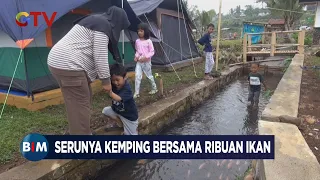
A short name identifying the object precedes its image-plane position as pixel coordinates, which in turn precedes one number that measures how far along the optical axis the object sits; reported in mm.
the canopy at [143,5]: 7475
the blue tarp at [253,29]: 16241
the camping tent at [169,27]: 8195
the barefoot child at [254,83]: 5891
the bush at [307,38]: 19092
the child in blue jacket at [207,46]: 7508
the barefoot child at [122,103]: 3318
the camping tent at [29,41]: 4016
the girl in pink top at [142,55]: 5355
